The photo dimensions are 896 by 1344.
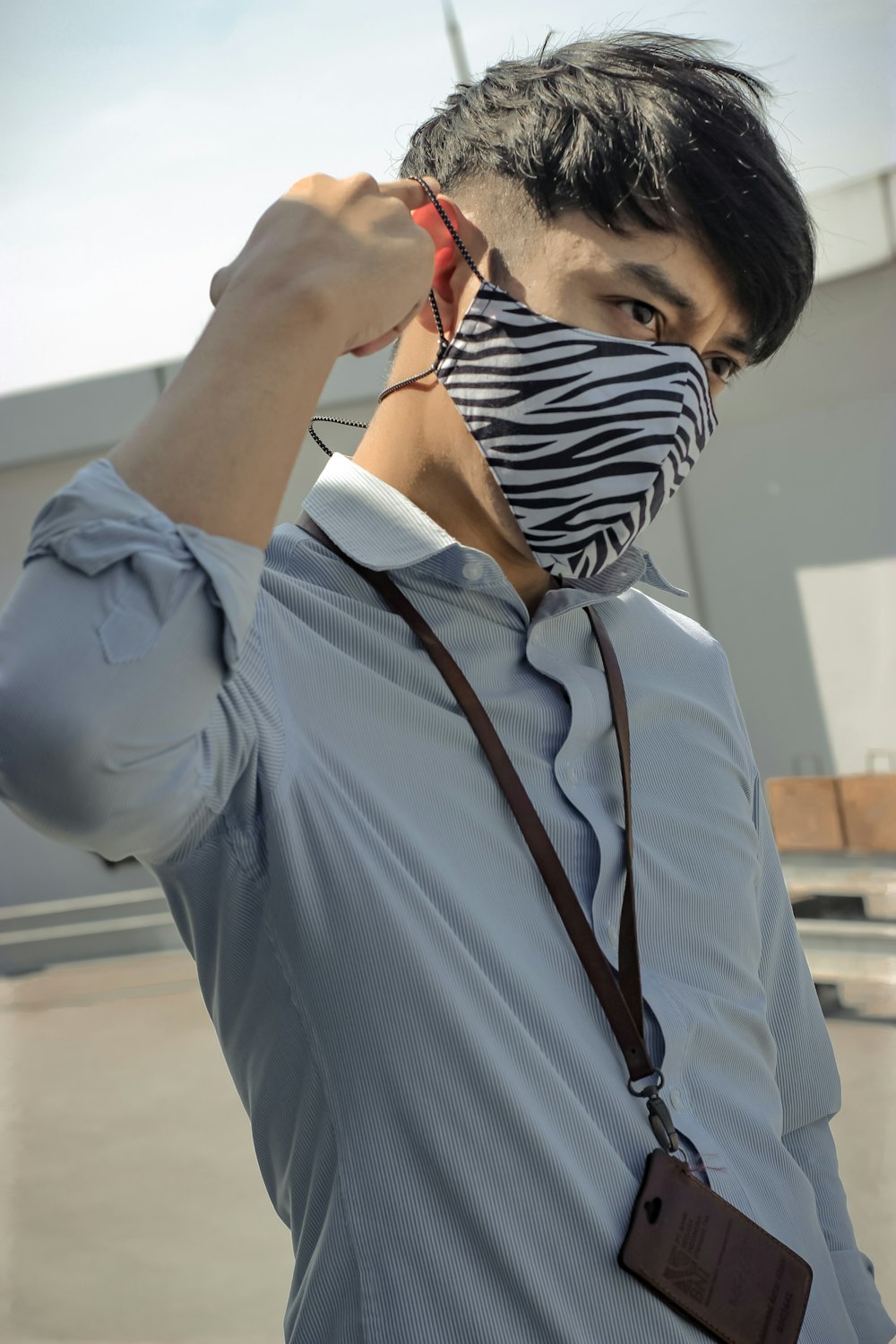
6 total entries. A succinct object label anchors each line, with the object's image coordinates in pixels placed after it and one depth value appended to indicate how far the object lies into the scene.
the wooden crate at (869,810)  5.14
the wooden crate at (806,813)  5.36
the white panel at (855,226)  6.16
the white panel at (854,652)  6.78
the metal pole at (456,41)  6.35
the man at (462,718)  0.69
